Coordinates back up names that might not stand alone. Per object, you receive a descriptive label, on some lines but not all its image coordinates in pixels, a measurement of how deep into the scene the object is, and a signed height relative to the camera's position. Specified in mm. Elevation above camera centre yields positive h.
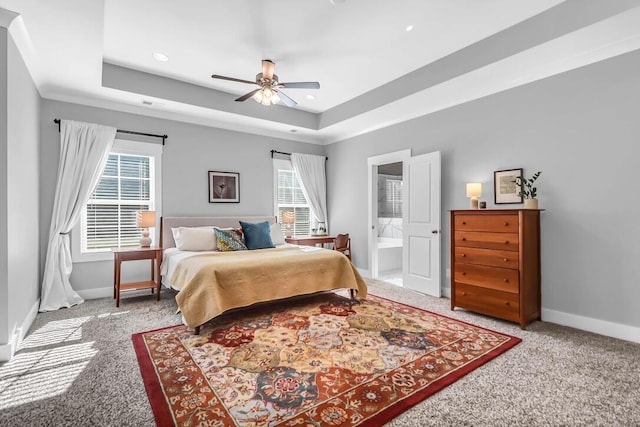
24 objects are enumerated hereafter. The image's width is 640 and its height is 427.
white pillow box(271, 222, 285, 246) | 5148 -322
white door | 4410 -127
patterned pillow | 4355 -362
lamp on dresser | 3735 +271
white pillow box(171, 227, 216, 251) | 4395 -323
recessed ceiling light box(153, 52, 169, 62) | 3586 +1831
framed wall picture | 5176 +482
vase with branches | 3297 +271
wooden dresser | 3166 -510
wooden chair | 5438 -459
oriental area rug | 1822 -1114
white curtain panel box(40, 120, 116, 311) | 3799 +314
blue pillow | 4539 -293
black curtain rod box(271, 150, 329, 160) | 5836 +1174
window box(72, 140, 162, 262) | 4233 +208
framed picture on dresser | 3602 +322
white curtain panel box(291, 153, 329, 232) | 6109 +707
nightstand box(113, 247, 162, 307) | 3926 -569
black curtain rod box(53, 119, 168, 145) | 4445 +1189
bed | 3059 -676
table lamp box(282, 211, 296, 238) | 5582 -27
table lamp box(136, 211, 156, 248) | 4173 -79
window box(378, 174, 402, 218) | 8030 +434
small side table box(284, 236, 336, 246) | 5500 -434
